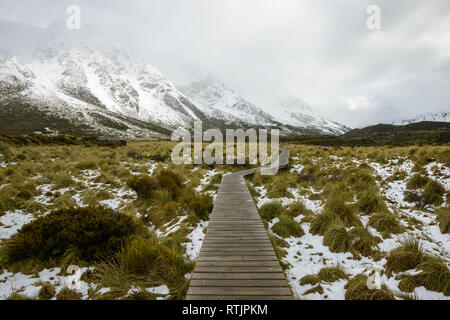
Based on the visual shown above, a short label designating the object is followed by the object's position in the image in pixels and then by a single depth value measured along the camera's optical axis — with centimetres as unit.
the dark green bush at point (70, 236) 420
